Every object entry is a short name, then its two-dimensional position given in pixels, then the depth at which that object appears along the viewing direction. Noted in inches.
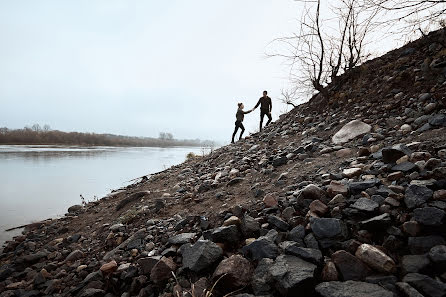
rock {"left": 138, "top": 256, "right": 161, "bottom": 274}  83.6
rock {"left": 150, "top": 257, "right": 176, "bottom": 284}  77.4
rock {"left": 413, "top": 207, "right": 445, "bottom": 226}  59.3
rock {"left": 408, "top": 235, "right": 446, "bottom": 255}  56.7
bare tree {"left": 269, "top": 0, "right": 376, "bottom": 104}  242.1
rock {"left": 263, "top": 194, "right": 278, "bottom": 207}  97.3
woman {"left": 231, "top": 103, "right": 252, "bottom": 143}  355.3
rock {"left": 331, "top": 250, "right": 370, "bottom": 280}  56.5
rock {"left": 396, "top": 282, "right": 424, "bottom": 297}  47.0
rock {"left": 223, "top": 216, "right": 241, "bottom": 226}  90.9
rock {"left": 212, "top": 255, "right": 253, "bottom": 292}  63.9
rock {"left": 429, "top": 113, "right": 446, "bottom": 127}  116.5
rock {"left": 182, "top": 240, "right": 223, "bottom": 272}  74.1
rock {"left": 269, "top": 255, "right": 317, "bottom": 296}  55.0
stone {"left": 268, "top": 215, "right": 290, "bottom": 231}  80.1
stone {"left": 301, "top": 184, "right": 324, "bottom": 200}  87.4
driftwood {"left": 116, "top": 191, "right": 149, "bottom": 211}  185.3
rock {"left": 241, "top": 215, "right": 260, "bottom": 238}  83.6
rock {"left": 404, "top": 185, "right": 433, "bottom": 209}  66.9
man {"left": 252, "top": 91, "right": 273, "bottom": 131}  350.0
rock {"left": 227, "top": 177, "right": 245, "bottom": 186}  151.2
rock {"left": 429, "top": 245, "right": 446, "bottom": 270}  51.4
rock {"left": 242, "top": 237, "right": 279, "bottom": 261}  69.1
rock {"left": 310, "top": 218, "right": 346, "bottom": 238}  68.2
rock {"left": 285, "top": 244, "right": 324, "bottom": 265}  61.7
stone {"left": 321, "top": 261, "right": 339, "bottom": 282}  57.1
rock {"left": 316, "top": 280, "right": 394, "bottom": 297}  49.4
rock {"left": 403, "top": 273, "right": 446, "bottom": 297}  47.1
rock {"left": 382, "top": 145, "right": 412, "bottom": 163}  96.4
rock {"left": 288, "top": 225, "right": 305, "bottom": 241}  72.6
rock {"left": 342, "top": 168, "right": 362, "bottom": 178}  98.0
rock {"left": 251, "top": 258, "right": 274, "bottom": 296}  59.8
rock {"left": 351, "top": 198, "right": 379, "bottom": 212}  70.9
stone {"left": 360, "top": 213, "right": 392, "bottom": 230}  65.2
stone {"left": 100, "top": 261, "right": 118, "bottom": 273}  92.1
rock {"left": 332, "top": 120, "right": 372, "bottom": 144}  156.3
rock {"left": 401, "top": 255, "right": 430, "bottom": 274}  52.7
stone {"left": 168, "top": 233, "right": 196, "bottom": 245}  91.9
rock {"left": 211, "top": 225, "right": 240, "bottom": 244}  82.9
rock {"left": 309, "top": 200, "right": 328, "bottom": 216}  78.4
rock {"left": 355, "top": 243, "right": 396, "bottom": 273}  54.7
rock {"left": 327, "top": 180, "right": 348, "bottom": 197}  84.7
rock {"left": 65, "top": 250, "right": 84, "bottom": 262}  116.6
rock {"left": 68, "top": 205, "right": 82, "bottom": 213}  229.9
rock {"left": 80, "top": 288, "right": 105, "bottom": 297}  83.6
